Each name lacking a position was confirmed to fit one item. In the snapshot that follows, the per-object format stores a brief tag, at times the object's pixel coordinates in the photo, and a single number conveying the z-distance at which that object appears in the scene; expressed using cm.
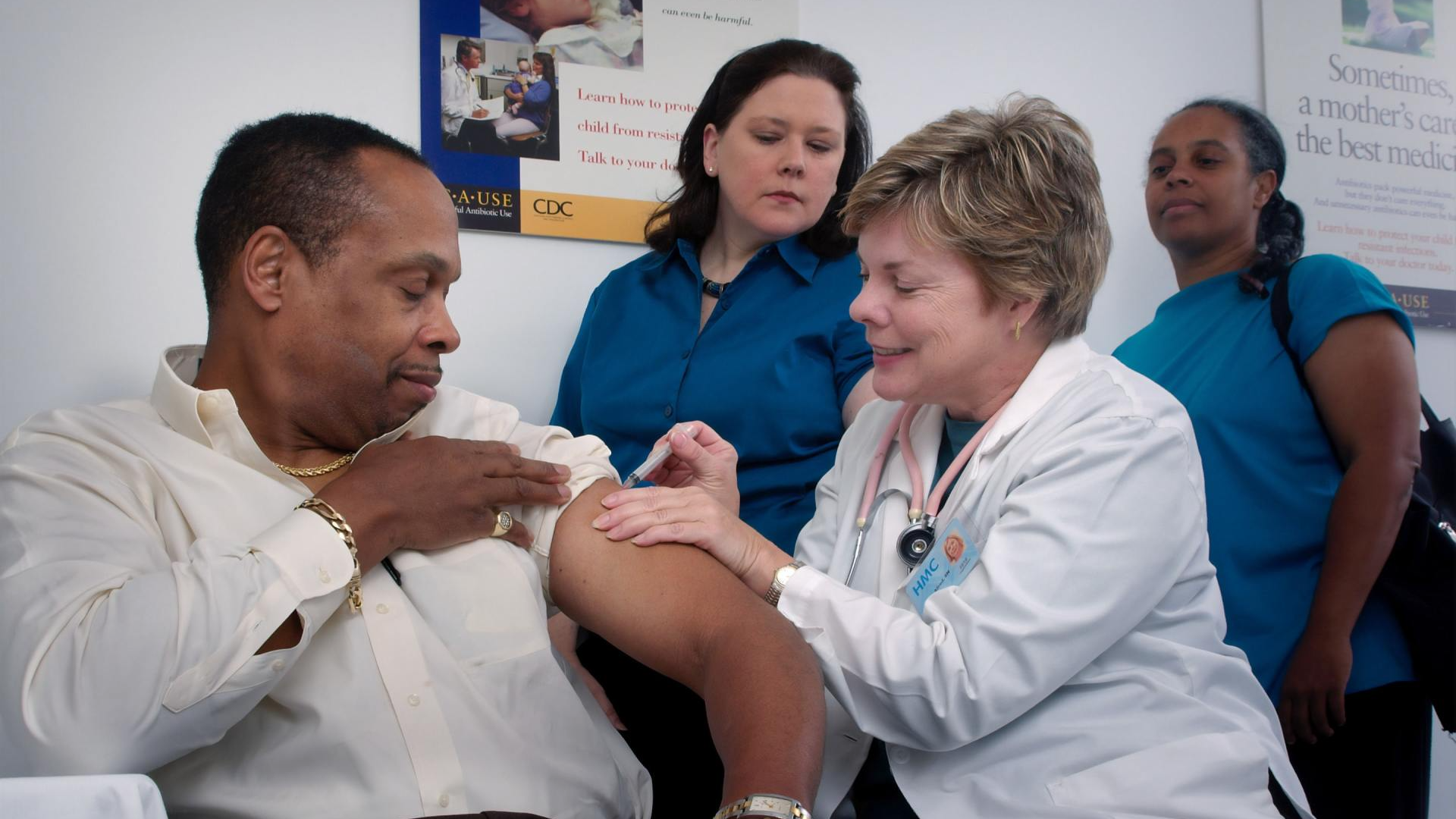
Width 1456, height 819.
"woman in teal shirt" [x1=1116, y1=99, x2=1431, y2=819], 196
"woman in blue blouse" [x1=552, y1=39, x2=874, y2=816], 197
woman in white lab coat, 136
